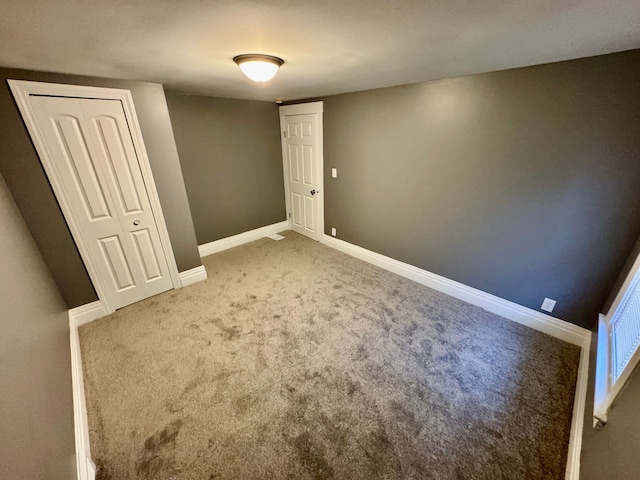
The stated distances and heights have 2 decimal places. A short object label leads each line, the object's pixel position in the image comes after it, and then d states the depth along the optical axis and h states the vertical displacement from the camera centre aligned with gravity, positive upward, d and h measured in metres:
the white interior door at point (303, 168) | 3.72 -0.37
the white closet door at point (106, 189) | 2.09 -0.39
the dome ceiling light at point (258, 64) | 1.56 +0.48
